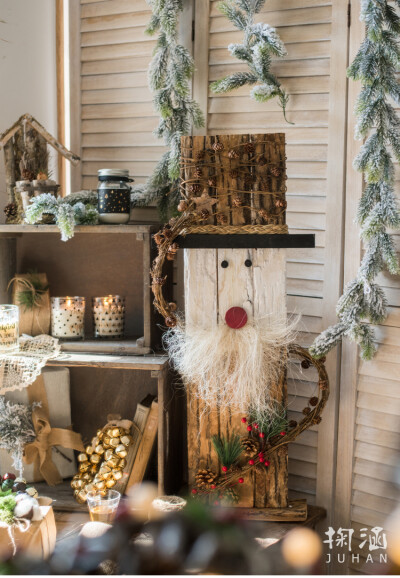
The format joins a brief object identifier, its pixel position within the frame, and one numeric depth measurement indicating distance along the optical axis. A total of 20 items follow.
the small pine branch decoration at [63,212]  1.88
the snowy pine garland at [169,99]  1.97
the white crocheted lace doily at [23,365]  1.88
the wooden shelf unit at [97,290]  2.00
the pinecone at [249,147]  1.76
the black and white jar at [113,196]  1.96
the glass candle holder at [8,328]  1.94
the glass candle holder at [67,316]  2.08
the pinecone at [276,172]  1.74
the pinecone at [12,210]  2.08
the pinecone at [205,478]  1.84
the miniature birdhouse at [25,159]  2.03
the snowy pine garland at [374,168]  1.67
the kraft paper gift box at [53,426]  2.11
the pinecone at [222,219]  1.78
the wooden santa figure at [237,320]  1.77
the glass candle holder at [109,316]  2.08
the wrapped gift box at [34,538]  1.59
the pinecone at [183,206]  1.75
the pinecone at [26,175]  2.05
